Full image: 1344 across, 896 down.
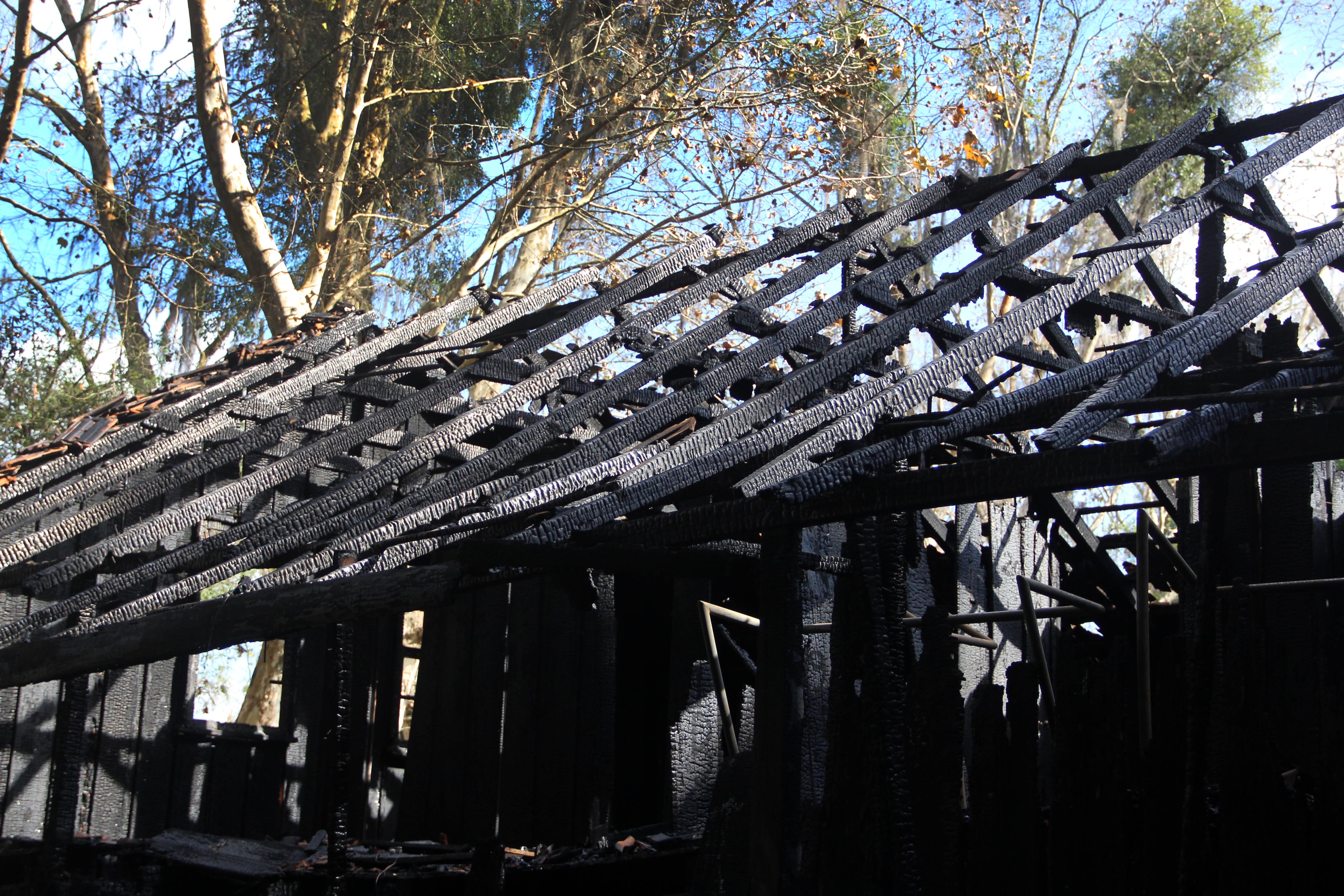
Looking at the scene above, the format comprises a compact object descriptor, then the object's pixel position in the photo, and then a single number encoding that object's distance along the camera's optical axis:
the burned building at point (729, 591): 4.41
